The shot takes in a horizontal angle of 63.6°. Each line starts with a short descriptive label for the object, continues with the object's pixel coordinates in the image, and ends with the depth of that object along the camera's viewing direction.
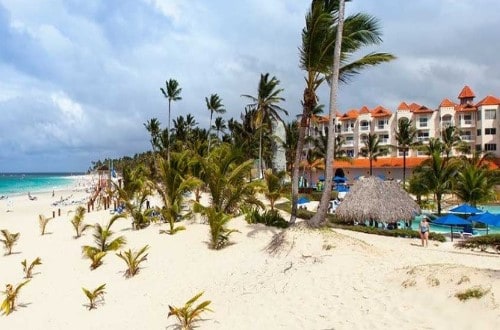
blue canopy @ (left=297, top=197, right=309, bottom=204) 30.89
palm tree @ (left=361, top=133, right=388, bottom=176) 49.50
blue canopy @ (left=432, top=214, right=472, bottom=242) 19.67
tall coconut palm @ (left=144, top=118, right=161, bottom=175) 65.50
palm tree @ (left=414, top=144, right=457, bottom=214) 28.39
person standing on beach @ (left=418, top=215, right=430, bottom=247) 17.03
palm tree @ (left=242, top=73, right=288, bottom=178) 41.84
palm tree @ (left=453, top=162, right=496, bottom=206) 27.22
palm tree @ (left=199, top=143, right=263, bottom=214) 17.14
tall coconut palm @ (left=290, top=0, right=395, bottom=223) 13.56
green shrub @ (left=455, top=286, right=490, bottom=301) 7.41
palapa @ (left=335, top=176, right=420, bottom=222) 20.81
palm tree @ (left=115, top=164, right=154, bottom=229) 17.89
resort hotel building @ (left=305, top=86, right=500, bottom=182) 55.50
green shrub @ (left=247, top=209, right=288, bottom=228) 16.02
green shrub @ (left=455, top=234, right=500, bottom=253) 16.16
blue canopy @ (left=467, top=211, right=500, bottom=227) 19.26
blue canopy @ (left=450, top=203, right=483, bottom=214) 23.80
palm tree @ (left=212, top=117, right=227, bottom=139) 66.36
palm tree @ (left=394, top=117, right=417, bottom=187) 47.81
